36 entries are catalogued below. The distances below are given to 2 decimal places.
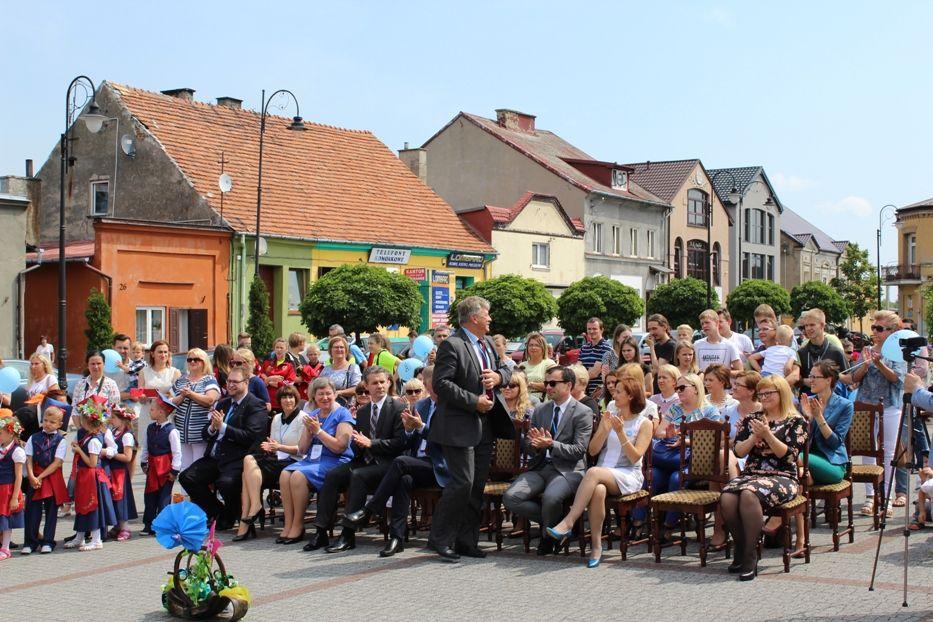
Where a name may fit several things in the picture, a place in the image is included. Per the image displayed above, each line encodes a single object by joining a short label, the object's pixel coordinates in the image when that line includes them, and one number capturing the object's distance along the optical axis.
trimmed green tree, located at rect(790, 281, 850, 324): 57.50
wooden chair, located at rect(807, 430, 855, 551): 9.45
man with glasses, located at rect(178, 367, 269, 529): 11.29
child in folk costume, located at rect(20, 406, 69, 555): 10.63
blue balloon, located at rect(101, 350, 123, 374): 15.45
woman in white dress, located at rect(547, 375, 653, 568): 9.34
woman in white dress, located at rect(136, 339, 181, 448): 13.17
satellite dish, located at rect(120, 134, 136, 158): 37.31
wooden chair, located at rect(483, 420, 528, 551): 10.45
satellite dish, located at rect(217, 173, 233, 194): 35.94
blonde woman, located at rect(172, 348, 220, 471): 11.69
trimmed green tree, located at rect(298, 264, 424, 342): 30.88
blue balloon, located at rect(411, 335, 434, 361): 17.75
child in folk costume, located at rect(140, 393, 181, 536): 11.42
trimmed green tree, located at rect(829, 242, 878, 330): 77.81
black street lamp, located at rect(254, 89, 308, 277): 28.95
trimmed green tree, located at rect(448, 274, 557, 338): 34.84
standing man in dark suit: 9.48
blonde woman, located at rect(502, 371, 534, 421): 10.84
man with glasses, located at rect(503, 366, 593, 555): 9.58
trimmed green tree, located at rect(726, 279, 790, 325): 52.84
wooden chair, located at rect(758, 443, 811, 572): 8.69
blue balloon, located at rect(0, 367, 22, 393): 13.17
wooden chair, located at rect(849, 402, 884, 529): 10.41
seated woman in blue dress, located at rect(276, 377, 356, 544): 10.63
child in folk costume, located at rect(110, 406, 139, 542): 11.03
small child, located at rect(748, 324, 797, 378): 12.82
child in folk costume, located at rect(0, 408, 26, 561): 10.41
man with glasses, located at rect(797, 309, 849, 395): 12.15
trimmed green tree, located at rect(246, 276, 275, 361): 34.00
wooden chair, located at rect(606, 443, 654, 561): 9.44
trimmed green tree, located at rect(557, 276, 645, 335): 39.72
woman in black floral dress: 8.56
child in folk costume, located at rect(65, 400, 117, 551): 10.65
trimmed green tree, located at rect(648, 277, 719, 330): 48.97
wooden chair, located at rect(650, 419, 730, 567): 9.12
